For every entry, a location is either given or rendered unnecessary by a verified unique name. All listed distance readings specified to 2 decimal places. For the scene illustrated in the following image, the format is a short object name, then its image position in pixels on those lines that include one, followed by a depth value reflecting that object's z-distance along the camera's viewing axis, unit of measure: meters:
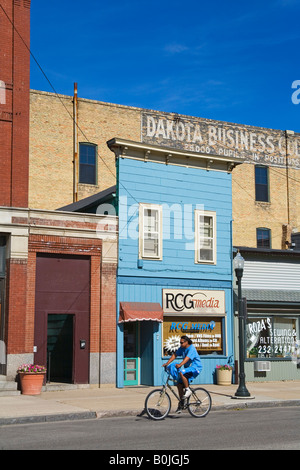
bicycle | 14.17
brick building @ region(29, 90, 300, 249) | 34.16
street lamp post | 18.69
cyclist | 14.59
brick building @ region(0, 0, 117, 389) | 20.61
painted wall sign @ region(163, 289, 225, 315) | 23.41
